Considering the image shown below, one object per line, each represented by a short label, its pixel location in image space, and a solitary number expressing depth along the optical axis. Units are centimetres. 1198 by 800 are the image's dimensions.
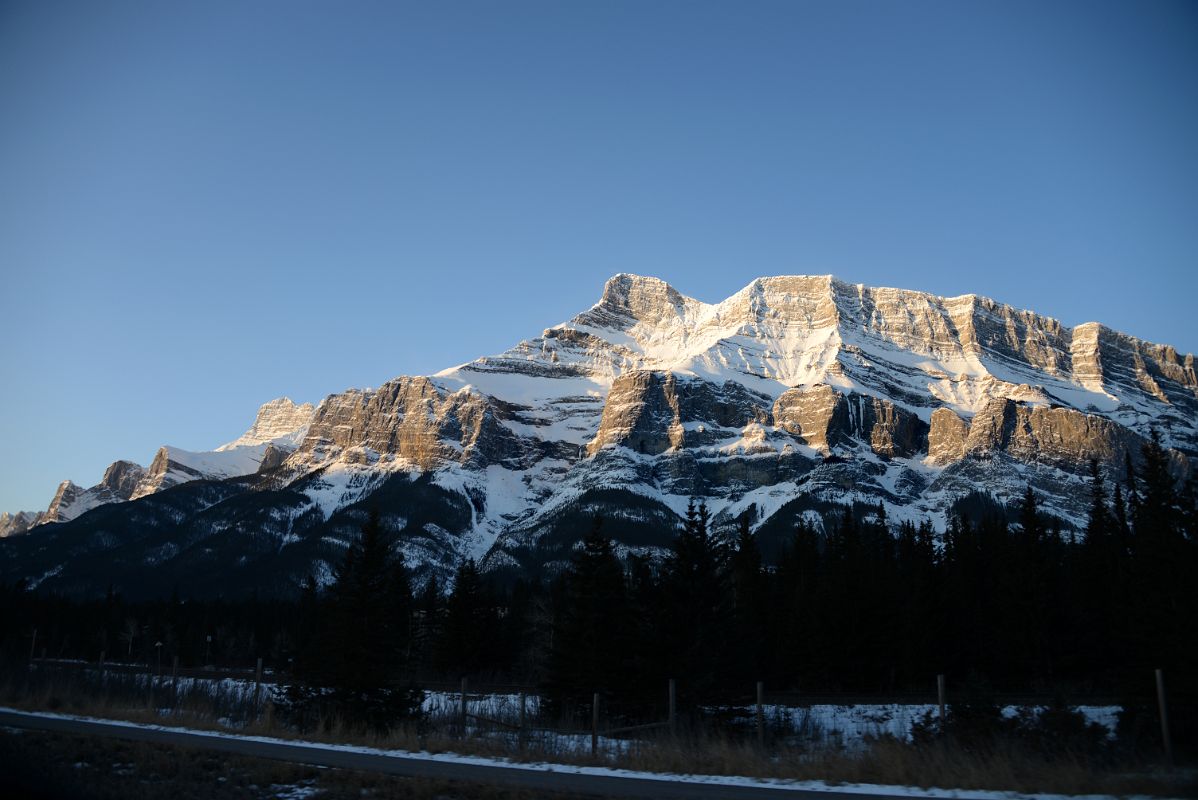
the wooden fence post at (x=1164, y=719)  1808
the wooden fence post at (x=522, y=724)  2296
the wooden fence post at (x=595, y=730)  2128
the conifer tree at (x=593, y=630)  3425
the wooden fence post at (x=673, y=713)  2346
